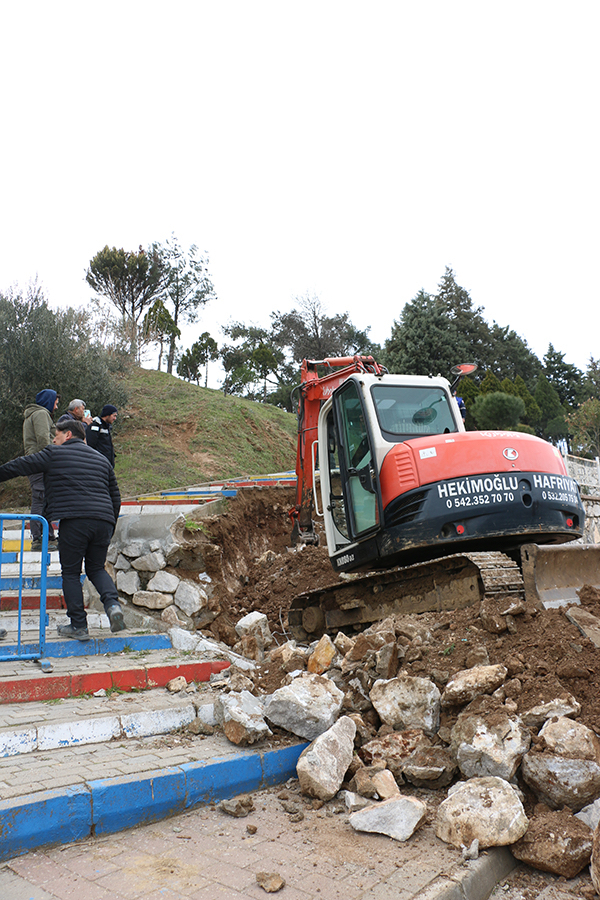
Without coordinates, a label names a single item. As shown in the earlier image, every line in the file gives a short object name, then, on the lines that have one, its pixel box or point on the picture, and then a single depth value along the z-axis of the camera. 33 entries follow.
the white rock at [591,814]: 3.06
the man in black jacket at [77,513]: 5.54
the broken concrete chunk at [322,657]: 4.87
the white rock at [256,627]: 7.14
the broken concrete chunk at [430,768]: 3.54
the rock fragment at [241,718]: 3.90
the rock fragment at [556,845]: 2.89
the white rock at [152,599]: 7.35
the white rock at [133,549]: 7.60
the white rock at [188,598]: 7.37
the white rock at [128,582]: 7.46
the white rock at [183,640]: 6.18
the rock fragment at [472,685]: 3.86
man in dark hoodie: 8.04
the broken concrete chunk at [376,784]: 3.39
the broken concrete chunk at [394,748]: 3.69
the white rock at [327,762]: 3.51
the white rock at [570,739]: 3.29
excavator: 5.71
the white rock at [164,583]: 7.43
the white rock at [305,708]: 3.91
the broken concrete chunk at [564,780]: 3.19
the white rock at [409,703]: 3.86
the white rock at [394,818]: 3.09
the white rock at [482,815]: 2.98
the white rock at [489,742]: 3.36
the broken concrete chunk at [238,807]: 3.33
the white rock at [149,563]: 7.53
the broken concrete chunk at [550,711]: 3.58
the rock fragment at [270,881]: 2.55
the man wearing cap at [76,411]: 7.58
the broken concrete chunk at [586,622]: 4.36
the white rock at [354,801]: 3.34
